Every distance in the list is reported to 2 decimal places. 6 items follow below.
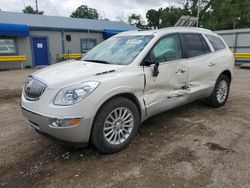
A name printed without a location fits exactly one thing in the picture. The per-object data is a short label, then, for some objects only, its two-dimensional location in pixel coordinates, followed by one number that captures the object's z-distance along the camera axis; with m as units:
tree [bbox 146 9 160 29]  52.41
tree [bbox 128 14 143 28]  56.25
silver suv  2.60
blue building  14.41
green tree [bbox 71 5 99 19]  52.09
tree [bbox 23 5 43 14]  50.09
